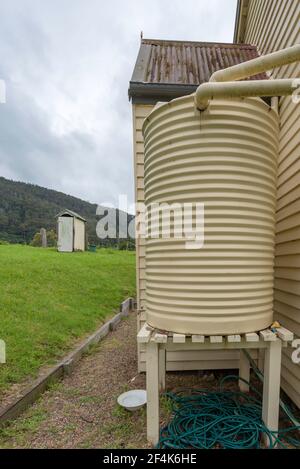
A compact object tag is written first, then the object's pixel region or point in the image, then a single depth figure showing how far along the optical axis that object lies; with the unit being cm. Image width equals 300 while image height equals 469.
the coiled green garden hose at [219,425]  198
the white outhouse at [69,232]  1378
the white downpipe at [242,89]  171
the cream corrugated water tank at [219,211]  183
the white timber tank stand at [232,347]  190
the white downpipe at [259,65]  178
